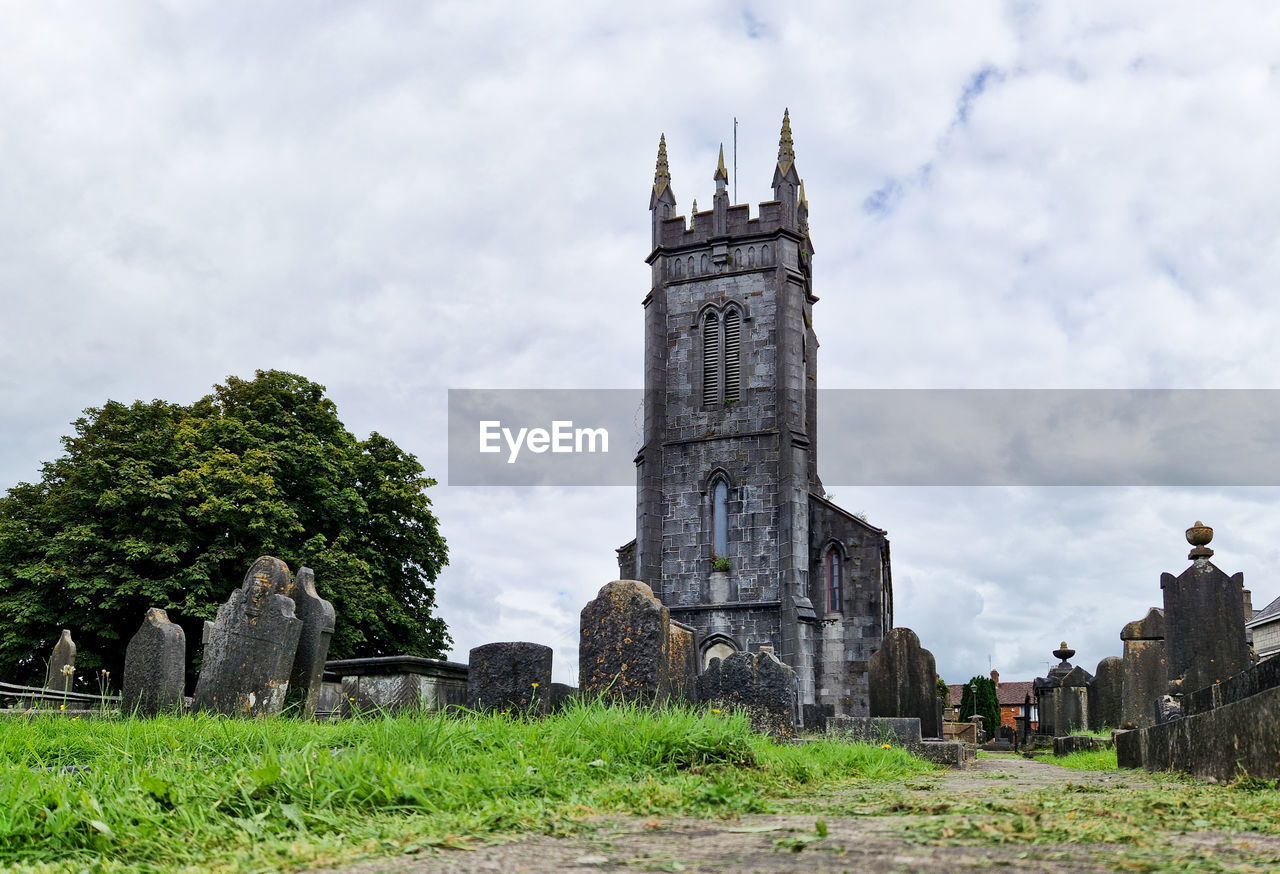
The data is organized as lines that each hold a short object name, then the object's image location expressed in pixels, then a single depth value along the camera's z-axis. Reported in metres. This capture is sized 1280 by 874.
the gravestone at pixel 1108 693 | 19.47
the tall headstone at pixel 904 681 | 15.15
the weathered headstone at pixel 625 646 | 8.78
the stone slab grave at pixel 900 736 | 12.20
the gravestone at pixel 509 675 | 8.95
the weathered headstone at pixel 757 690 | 10.41
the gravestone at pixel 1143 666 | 16.58
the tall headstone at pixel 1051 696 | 21.69
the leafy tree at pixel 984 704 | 41.19
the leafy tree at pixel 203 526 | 23.95
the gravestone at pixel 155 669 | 11.46
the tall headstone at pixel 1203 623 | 12.40
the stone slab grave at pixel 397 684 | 11.31
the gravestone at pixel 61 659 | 18.02
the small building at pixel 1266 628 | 28.77
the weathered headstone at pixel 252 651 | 10.52
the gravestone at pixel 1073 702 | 21.05
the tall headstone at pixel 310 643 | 11.83
